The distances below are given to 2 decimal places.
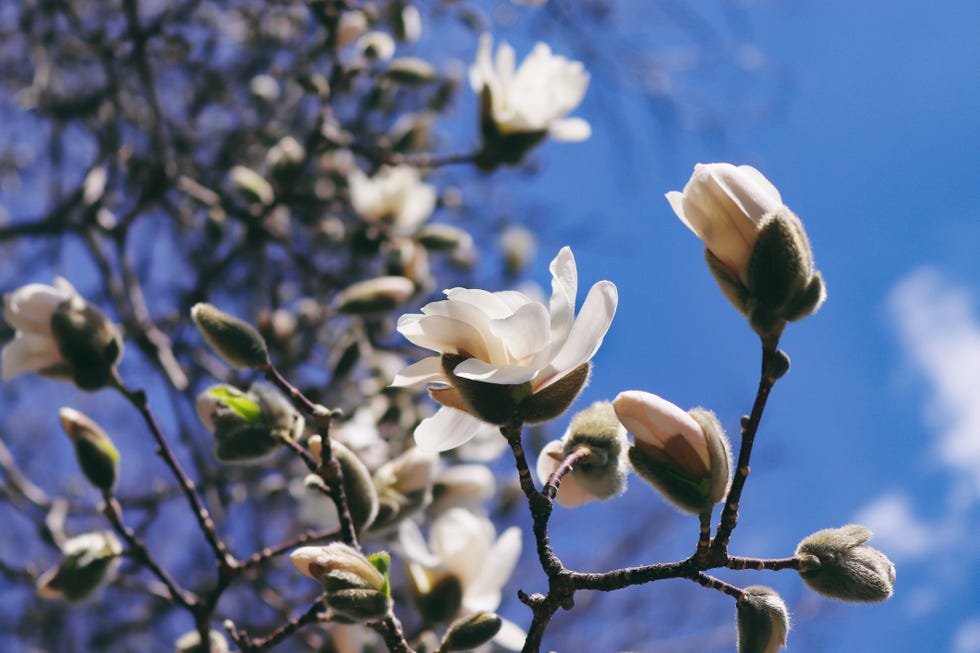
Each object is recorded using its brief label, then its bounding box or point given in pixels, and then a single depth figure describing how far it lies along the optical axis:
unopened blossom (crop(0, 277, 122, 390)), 0.99
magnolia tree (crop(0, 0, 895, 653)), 0.84
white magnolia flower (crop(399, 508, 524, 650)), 0.99
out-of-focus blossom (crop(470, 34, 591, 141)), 1.26
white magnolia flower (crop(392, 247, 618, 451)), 0.83
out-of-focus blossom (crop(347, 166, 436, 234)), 1.56
